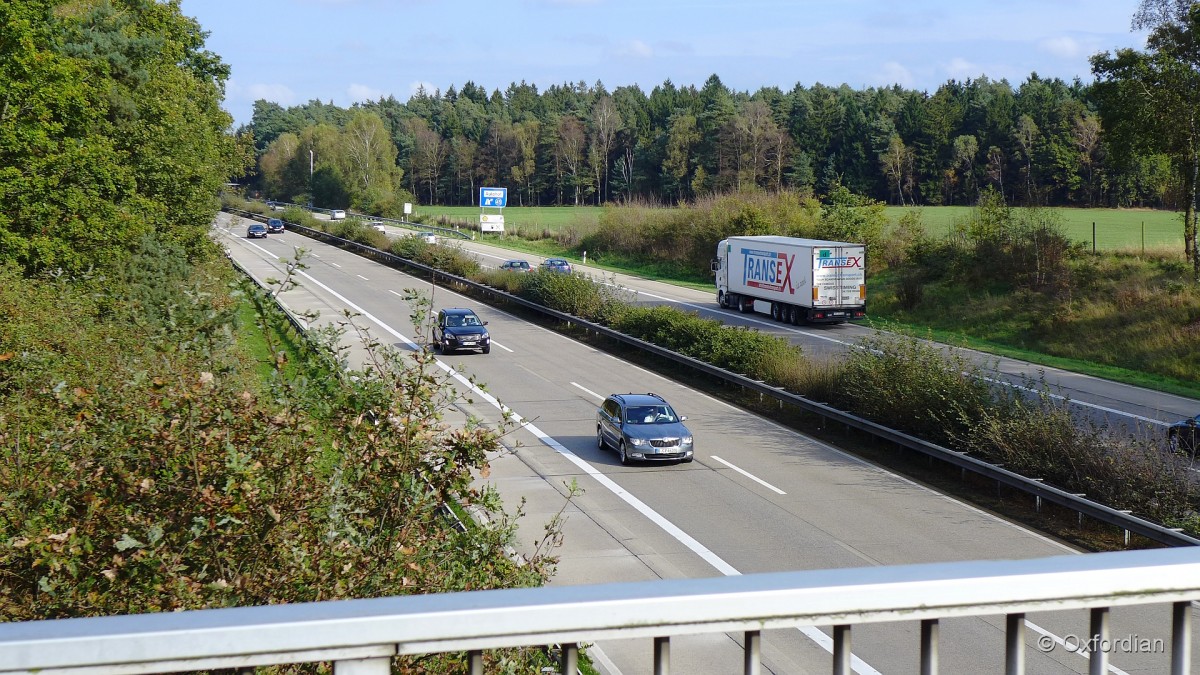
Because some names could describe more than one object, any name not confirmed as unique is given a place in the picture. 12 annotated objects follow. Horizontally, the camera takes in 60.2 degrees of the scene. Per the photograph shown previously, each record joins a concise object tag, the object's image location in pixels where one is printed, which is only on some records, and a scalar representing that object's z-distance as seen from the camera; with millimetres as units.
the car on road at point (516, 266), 58062
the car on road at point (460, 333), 38084
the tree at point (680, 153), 131250
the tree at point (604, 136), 152125
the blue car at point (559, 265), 58500
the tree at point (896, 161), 119250
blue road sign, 90862
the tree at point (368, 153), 131500
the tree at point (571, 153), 152375
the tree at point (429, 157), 164375
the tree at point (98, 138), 30188
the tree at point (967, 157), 116750
